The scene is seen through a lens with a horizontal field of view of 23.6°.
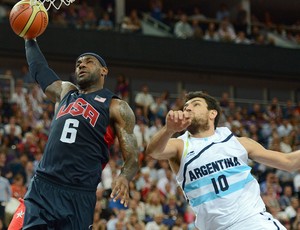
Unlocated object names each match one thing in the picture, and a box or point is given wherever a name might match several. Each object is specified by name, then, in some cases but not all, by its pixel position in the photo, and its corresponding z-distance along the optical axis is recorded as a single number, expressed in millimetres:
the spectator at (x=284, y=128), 21377
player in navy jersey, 6141
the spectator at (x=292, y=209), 15852
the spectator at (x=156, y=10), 26375
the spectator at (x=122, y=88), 21234
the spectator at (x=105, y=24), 24172
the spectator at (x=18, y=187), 13383
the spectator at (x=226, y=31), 26641
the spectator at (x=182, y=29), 25869
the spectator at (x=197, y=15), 27500
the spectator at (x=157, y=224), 14305
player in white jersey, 6387
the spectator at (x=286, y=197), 16719
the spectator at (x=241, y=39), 26741
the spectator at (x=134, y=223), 13695
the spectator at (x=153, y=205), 15055
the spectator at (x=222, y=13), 28434
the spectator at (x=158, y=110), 20141
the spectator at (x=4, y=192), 13129
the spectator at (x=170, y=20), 26458
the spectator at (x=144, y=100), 20703
